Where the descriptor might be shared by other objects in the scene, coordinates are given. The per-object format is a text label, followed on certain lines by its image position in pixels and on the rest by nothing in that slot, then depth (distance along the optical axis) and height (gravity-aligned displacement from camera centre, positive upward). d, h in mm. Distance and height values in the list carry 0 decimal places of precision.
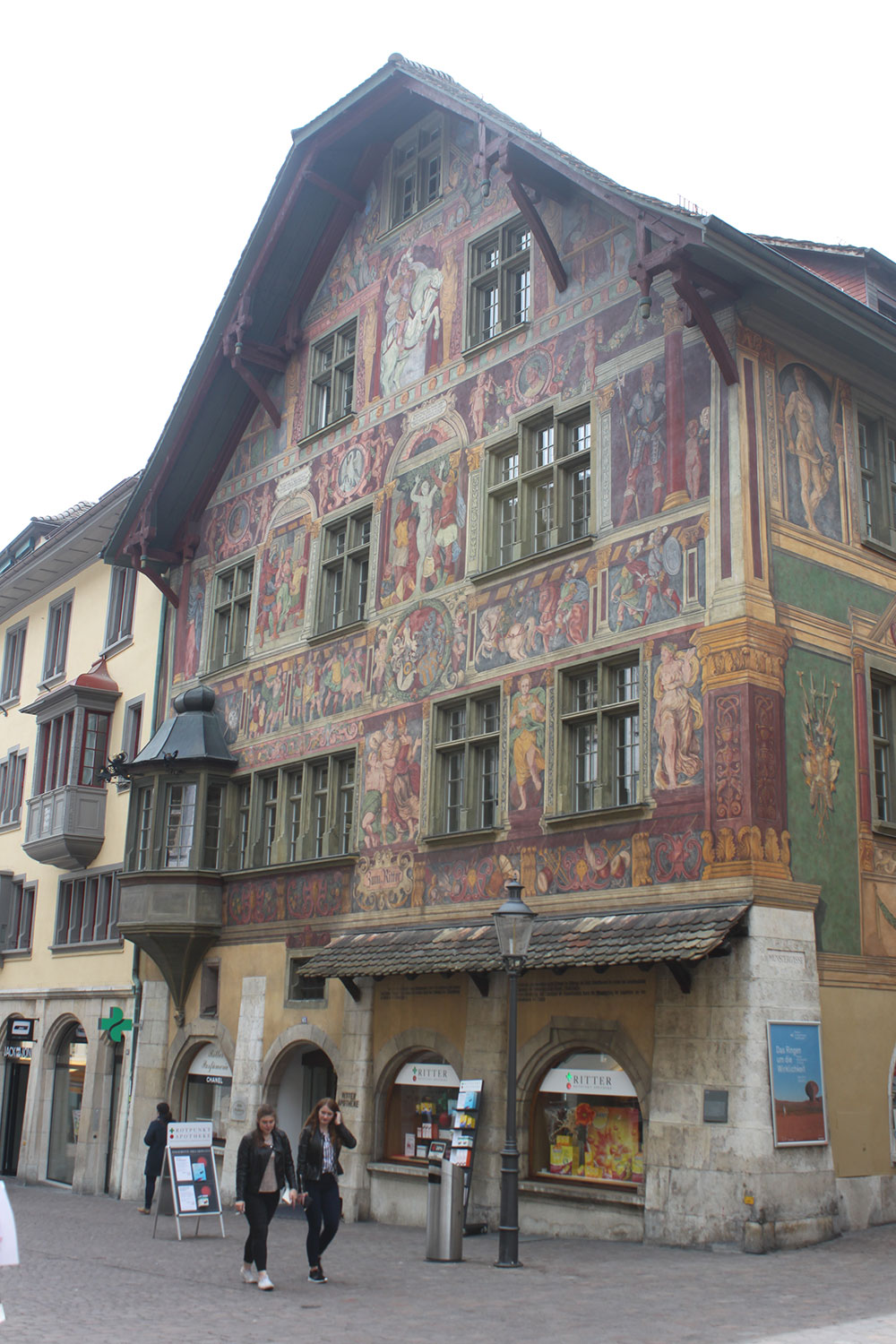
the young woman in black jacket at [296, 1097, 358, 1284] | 12031 -840
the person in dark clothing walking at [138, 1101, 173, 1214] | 19688 -1020
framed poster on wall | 13359 -9
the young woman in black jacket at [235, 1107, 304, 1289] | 12008 -914
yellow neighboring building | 25406 +3649
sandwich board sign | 15914 -1174
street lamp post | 12594 +395
